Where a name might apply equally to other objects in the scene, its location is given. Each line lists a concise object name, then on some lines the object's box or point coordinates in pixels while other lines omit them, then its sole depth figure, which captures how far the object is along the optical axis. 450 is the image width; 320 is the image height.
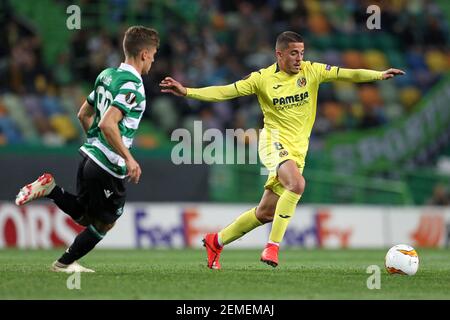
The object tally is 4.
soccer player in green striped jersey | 16.27
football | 18.06
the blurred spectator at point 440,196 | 41.03
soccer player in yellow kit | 19.33
